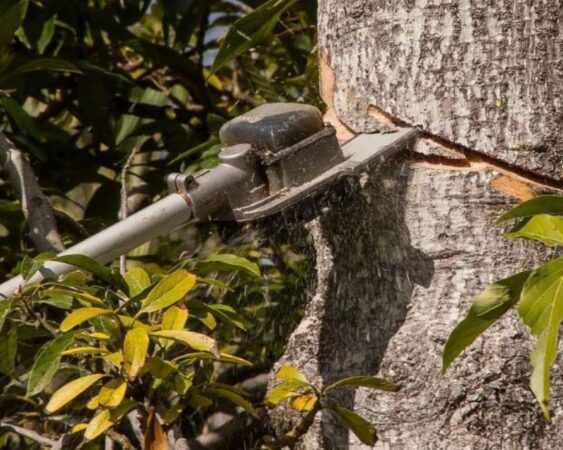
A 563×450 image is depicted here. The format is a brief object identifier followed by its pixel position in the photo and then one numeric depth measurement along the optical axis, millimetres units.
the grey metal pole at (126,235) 7863
